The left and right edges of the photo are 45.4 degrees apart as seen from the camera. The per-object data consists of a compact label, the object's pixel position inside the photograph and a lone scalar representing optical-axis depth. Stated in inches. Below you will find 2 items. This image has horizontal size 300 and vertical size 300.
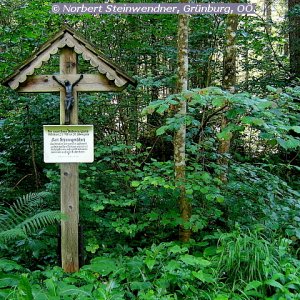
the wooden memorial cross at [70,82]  140.3
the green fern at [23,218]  124.2
